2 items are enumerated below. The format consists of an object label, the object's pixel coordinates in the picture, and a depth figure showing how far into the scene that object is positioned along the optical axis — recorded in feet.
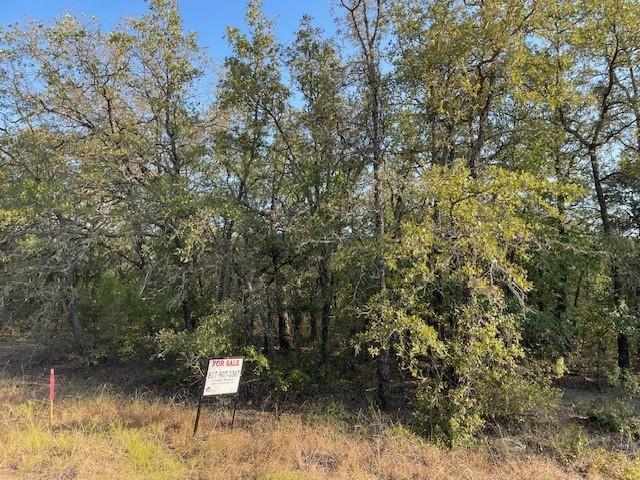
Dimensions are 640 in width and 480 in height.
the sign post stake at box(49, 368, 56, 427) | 26.27
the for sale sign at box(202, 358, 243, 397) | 24.82
